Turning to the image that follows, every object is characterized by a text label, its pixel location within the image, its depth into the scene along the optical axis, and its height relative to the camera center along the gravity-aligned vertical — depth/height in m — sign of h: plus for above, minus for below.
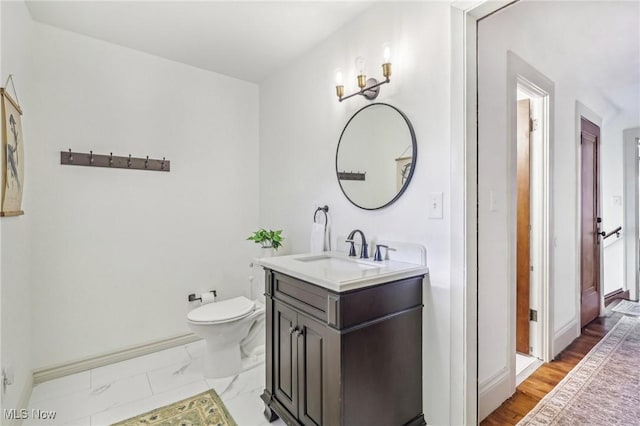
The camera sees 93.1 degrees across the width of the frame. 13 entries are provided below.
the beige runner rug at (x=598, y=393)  1.71 -1.14
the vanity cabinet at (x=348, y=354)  1.30 -0.66
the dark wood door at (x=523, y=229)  2.38 -0.12
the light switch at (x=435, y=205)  1.53 +0.04
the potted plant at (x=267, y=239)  2.55 -0.21
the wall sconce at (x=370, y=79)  1.70 +0.81
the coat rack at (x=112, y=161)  2.27 +0.42
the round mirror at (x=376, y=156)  1.71 +0.36
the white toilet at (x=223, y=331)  2.14 -0.85
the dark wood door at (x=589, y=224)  2.92 -0.10
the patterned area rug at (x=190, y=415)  1.73 -1.19
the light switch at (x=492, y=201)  1.78 +0.07
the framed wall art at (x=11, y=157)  1.48 +0.30
